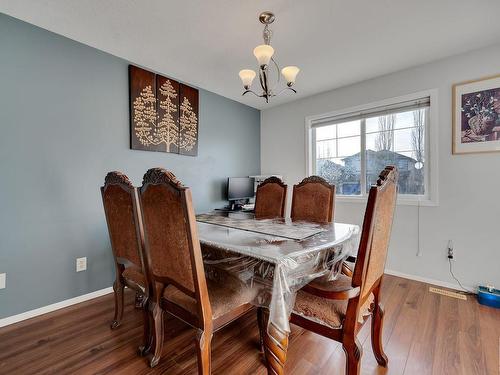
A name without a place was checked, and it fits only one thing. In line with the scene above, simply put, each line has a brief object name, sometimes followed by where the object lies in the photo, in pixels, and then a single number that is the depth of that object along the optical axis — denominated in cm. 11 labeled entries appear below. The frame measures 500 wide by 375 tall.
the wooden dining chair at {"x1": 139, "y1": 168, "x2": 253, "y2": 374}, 108
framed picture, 223
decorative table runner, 156
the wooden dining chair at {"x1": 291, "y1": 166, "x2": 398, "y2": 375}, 107
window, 270
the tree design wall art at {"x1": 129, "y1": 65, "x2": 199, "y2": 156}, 257
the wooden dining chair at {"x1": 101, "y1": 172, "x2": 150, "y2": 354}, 145
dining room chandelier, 164
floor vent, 225
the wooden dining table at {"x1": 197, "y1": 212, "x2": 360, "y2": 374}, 110
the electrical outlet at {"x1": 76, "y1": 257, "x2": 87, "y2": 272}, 220
